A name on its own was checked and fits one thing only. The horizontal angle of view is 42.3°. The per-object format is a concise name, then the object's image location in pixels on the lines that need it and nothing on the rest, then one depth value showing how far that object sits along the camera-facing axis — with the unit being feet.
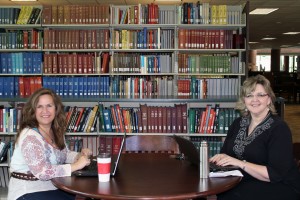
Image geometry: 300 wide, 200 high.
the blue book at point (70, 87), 16.04
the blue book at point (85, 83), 16.05
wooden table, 5.38
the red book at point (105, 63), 16.31
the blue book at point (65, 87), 16.06
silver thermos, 6.21
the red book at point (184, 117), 13.97
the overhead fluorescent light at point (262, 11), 30.27
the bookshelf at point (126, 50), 16.15
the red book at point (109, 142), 14.20
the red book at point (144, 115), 13.97
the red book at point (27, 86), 16.38
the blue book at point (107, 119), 13.98
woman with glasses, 6.91
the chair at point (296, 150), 8.70
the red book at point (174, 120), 13.97
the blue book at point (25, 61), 16.31
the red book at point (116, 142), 14.14
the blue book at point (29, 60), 16.30
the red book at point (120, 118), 13.98
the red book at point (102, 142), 14.17
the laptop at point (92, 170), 6.36
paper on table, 6.31
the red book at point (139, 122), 14.01
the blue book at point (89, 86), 16.05
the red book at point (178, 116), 13.98
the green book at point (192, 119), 14.08
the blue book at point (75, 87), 16.02
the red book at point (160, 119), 13.97
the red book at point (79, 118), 14.20
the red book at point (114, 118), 13.99
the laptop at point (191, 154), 6.59
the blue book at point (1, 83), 16.47
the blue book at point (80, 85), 16.03
